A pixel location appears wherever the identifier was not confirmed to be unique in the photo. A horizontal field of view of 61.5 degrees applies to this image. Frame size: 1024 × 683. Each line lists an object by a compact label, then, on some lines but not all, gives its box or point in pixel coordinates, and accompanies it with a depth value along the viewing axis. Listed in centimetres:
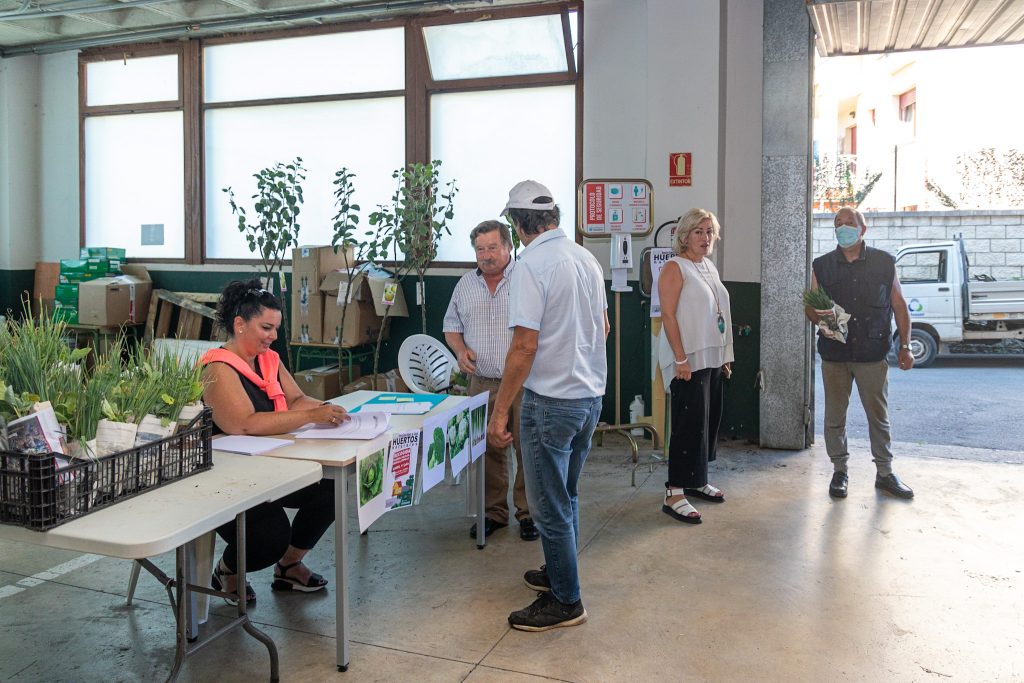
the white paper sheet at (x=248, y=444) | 272
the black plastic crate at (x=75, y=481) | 194
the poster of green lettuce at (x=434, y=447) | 322
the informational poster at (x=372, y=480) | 275
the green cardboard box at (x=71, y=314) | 728
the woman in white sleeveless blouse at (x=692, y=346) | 409
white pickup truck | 955
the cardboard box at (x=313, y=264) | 655
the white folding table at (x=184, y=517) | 191
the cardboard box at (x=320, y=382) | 641
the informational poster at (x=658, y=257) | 540
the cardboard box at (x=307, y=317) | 656
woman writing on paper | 295
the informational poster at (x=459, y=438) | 349
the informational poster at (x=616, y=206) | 557
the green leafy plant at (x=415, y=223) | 620
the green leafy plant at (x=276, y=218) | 659
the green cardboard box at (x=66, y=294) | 739
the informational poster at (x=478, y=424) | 374
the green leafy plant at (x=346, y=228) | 642
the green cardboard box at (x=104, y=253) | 752
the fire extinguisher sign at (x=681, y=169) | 565
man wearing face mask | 451
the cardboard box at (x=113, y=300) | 710
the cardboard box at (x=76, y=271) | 742
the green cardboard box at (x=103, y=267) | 746
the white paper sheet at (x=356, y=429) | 293
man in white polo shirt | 285
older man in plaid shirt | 395
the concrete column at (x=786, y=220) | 554
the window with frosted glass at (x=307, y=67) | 686
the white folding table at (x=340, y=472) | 265
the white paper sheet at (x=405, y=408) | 347
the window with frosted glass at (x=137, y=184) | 768
